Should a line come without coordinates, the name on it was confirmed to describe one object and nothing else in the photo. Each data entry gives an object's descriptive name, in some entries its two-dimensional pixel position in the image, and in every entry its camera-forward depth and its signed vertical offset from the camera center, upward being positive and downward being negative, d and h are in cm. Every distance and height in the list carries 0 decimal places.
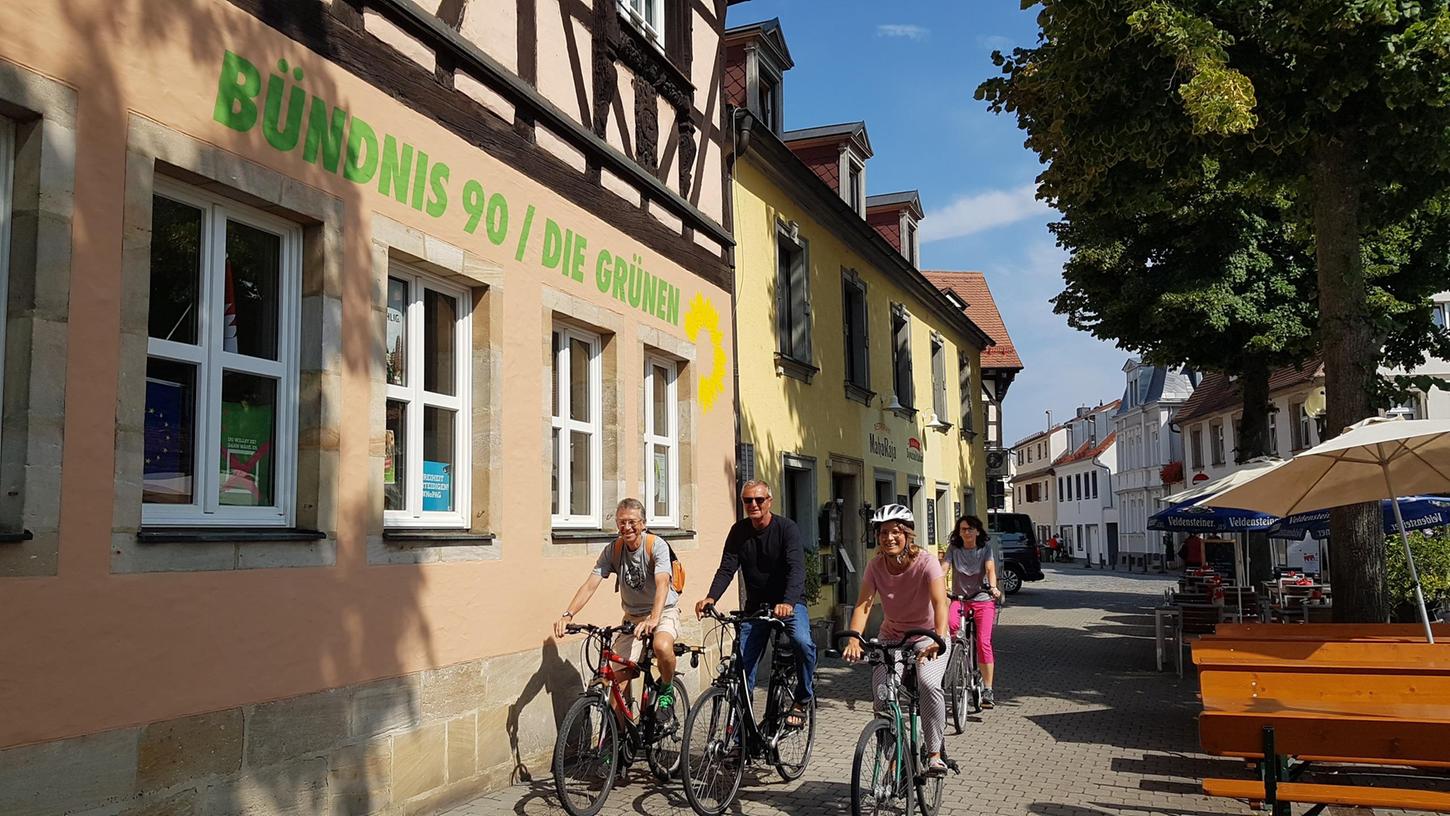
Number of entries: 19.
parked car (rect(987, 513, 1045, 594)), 3192 -76
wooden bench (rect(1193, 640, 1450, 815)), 513 -94
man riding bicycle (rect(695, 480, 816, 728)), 709 -28
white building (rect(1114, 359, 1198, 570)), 5800 +390
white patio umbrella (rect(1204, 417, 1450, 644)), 787 +30
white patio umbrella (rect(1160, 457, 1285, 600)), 952 +34
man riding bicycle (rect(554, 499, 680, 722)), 694 -37
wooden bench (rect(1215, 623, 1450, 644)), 765 -75
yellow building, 1397 +290
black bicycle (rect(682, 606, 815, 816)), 635 -118
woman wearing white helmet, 608 -39
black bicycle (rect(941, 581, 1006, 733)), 922 -128
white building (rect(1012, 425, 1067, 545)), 8469 +351
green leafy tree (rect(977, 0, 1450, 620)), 853 +325
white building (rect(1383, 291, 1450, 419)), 3359 +361
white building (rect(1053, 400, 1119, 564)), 7000 +233
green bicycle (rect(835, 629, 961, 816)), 550 -111
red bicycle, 624 -118
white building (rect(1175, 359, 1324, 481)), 3775 +381
